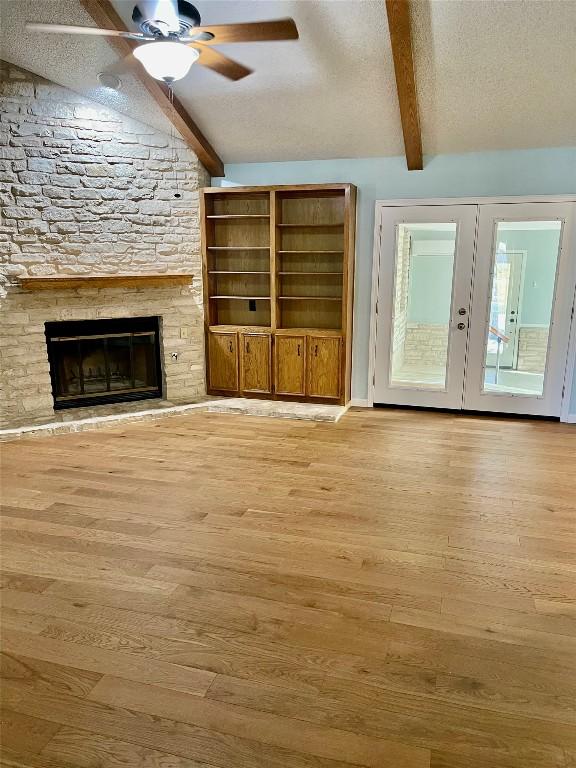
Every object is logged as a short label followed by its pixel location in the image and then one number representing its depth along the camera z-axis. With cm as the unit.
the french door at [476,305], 496
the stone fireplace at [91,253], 454
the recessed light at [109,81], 432
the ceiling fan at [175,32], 275
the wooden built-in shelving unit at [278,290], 541
